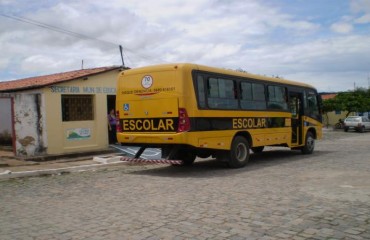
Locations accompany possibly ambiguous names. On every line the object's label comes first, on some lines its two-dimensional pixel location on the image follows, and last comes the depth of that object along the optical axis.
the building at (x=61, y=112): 15.03
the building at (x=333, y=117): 51.78
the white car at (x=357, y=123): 37.97
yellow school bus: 10.50
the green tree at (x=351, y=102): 44.12
